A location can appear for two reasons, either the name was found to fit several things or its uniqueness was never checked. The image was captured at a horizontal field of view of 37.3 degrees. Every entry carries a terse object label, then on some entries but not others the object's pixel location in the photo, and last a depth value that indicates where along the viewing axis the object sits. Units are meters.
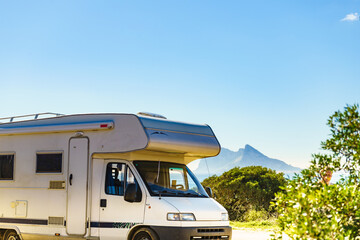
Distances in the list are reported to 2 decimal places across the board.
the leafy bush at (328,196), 5.62
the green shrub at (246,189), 19.95
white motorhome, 9.91
